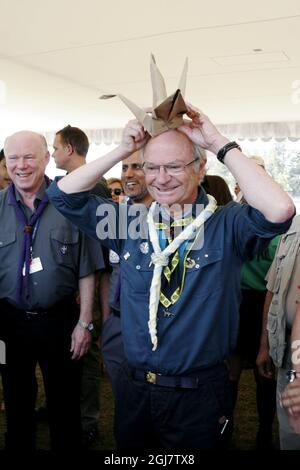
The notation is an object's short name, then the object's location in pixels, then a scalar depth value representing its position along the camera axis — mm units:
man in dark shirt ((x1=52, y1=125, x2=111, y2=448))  2354
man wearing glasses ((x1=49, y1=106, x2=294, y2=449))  1306
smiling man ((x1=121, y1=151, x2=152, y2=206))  2027
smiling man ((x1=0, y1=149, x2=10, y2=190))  3029
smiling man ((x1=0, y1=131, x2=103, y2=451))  1839
